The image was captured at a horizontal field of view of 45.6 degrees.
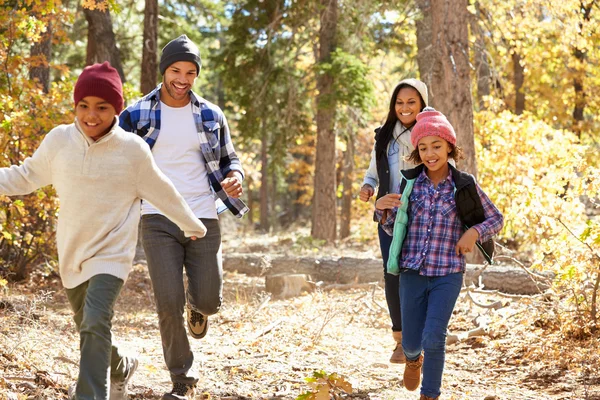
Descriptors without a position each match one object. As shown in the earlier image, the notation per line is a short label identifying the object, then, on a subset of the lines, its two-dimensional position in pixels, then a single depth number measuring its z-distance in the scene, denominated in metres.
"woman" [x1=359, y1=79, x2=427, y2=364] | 5.71
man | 4.77
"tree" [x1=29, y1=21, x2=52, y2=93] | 10.51
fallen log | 9.91
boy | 3.82
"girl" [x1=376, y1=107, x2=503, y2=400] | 4.53
